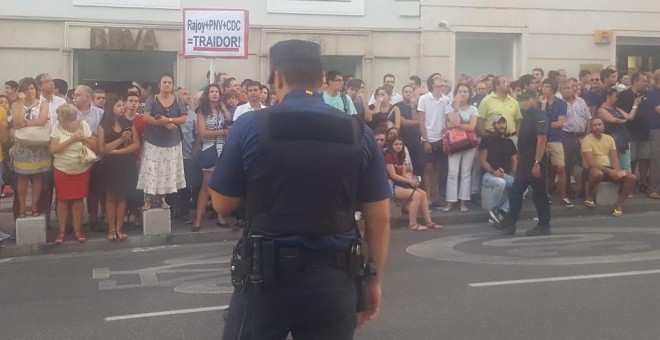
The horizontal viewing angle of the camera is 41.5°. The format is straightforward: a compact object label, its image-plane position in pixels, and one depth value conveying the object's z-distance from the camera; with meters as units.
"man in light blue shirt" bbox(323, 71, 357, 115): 12.45
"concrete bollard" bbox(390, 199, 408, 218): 12.33
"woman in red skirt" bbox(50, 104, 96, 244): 10.67
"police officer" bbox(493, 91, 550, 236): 10.85
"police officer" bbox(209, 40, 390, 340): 3.46
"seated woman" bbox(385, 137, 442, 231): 12.04
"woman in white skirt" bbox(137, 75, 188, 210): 11.00
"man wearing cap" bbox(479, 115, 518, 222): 12.55
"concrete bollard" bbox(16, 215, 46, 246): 10.64
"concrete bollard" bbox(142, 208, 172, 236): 11.17
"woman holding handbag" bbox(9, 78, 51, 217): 10.61
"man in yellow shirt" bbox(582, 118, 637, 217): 13.19
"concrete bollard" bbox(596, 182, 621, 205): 13.41
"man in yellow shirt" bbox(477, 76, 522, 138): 12.99
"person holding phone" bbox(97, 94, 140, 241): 10.98
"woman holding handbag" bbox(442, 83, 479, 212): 12.95
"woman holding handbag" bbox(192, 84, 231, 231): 11.78
